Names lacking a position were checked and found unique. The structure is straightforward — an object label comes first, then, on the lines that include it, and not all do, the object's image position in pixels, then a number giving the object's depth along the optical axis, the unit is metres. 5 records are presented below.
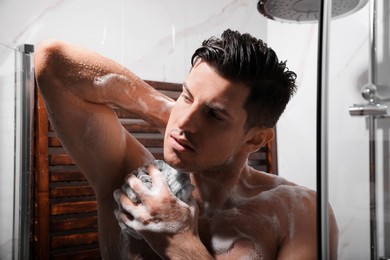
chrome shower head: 0.77
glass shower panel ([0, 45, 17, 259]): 1.02
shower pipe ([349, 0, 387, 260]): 0.63
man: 0.71
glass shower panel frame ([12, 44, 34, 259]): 0.98
